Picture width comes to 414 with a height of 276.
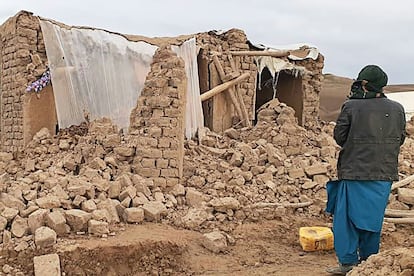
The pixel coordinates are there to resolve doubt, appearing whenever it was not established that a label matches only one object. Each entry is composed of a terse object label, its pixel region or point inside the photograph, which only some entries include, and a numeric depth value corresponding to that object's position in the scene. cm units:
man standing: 364
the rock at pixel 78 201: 505
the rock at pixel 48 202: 490
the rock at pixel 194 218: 518
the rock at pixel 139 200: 532
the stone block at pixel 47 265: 396
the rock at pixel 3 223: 457
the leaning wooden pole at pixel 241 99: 898
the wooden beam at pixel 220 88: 838
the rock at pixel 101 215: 487
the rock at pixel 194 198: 560
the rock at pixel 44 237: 434
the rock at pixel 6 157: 758
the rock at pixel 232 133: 793
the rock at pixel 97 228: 469
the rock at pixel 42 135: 738
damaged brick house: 591
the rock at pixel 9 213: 467
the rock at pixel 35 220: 459
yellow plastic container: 479
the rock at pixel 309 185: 626
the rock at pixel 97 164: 582
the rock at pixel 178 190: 574
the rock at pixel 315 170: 652
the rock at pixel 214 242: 473
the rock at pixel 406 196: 579
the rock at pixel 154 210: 520
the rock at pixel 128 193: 535
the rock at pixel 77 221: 473
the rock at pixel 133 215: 505
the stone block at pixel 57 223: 461
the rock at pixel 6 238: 443
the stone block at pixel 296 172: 645
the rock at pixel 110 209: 502
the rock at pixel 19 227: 453
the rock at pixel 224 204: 550
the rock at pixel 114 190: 539
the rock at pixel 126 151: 599
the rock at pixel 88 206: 496
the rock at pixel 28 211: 478
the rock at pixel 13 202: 492
